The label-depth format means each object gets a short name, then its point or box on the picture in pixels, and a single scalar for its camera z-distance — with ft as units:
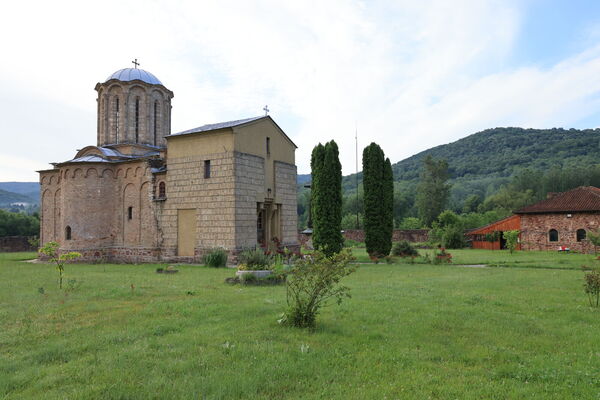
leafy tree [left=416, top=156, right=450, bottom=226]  156.15
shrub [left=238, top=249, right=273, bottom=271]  40.20
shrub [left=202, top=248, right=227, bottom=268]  57.36
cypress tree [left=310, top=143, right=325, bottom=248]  66.69
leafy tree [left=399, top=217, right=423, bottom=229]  158.61
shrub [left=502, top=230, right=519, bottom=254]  81.92
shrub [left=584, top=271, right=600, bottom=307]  26.47
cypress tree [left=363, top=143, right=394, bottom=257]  69.97
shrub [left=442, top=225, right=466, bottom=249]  108.95
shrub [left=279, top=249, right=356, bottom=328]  20.78
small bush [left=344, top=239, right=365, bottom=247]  122.67
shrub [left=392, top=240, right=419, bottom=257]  71.20
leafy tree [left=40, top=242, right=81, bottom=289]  33.77
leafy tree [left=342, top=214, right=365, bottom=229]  179.11
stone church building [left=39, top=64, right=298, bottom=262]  62.28
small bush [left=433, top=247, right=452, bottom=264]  62.64
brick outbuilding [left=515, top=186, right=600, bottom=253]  84.84
